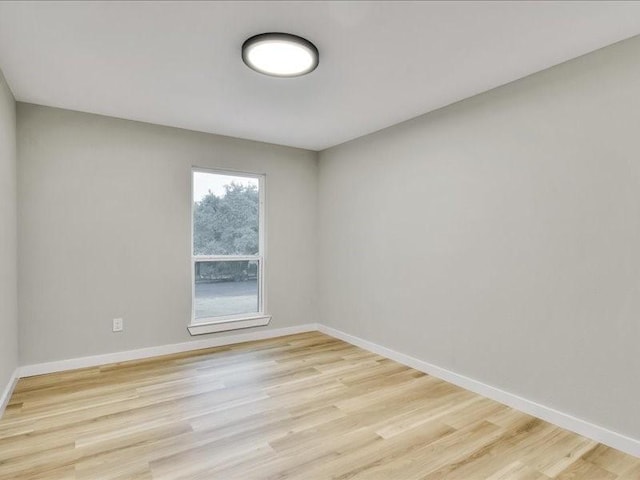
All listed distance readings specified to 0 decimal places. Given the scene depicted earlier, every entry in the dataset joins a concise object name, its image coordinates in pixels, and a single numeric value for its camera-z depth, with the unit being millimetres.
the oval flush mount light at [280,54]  2164
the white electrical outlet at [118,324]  3658
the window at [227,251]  4199
